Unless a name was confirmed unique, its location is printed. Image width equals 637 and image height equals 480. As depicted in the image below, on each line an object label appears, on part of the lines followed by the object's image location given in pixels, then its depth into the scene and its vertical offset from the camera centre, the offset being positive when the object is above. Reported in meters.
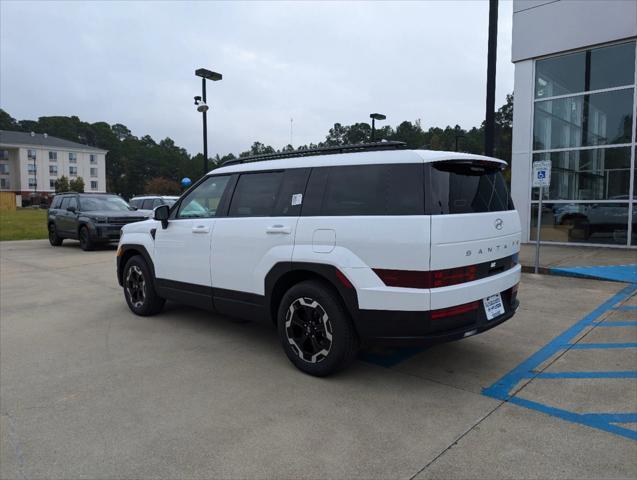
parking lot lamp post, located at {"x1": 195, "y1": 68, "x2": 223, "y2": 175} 14.61 +3.61
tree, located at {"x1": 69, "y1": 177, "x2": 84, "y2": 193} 83.56 +4.49
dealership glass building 11.75 +2.65
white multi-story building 89.44 +9.51
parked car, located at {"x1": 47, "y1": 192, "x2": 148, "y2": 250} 13.77 -0.22
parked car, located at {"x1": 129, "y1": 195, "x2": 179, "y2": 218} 17.12 +0.36
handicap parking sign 8.54 +0.75
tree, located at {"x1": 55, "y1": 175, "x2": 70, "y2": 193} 84.00 +4.67
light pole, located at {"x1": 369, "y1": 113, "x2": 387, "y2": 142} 19.87 +4.12
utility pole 8.93 +2.69
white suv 3.39 -0.29
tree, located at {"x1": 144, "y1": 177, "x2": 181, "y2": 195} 102.69 +5.40
